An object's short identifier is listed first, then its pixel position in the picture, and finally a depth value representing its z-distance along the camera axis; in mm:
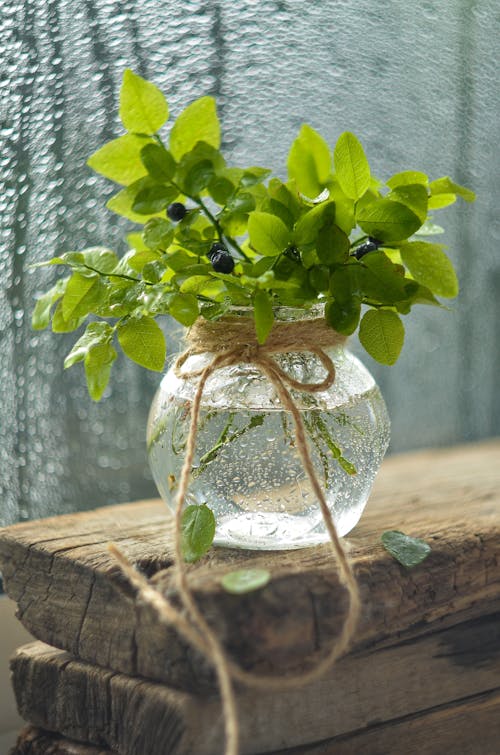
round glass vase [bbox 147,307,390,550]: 602
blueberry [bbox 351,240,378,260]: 584
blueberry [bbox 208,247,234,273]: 562
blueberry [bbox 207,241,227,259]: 586
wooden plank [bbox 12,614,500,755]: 512
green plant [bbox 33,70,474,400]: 539
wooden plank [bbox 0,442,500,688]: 501
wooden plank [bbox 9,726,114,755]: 586
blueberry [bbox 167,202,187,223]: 559
